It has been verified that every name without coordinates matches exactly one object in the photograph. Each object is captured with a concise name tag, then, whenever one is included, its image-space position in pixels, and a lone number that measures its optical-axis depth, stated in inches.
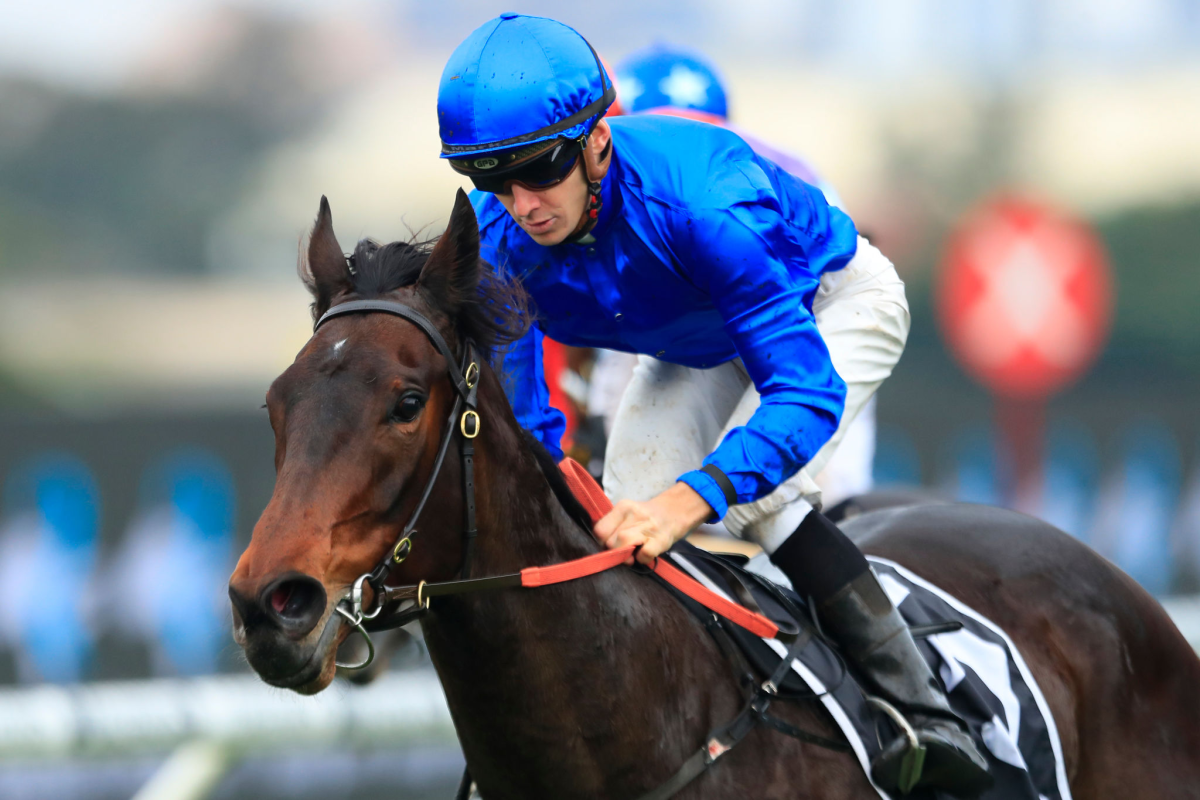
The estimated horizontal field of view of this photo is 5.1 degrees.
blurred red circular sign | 1587.3
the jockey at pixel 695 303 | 640.0
